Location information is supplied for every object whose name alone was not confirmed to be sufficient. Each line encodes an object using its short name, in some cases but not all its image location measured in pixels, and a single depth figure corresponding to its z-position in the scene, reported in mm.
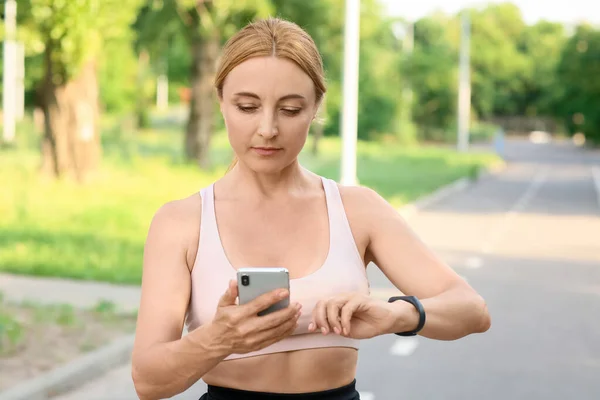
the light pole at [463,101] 56094
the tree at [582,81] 58844
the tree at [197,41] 29906
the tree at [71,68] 20250
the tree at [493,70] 100750
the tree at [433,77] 80000
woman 2500
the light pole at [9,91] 39250
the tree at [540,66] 116062
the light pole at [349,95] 19812
